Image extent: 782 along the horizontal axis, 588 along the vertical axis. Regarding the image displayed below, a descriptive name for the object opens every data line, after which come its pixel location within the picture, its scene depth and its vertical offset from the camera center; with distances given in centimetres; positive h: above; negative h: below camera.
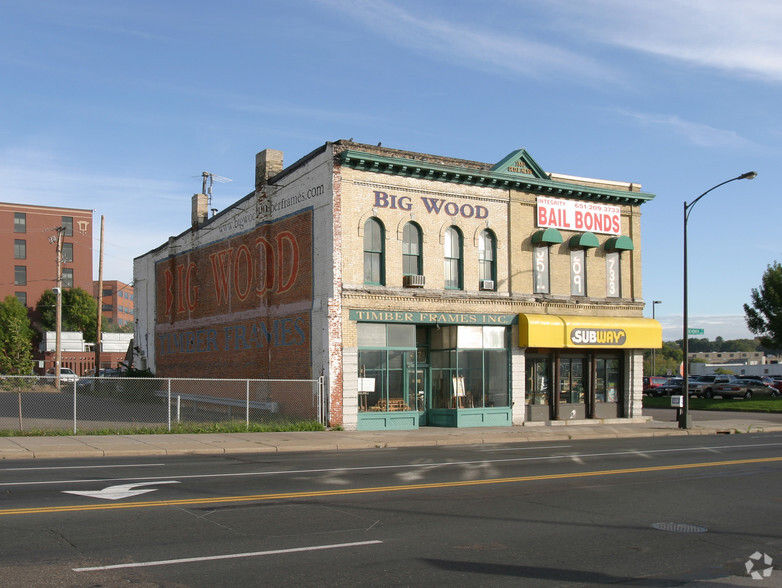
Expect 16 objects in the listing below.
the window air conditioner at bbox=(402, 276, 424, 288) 2678 +180
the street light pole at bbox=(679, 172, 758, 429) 2936 -210
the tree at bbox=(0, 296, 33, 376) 5781 -60
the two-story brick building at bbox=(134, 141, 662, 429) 2581 +165
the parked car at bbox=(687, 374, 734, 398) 5547 -400
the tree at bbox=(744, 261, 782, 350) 6109 +191
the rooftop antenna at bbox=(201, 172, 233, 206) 3919 +800
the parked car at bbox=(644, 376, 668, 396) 5803 -403
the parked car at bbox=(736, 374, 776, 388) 5856 -402
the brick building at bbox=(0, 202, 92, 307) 8150 +910
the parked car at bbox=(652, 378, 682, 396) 5494 -426
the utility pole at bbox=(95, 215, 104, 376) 4871 -66
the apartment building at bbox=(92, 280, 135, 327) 11294 +442
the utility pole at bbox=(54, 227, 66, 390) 4632 +54
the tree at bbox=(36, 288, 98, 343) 8075 +230
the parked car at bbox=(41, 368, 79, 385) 6635 -377
